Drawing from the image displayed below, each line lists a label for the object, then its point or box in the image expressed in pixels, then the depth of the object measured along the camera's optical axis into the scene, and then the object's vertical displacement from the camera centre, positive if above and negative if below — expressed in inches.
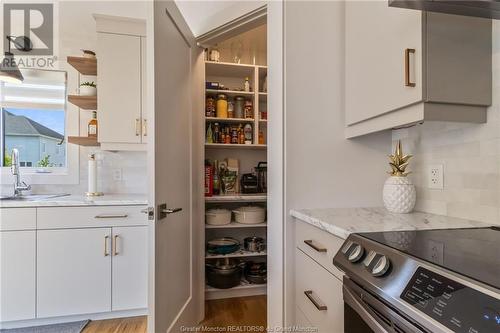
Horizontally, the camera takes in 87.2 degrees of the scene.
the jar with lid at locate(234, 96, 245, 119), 98.0 +22.5
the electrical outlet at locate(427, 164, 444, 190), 44.8 -1.8
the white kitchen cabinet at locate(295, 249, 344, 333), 34.9 -19.7
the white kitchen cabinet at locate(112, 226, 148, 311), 74.5 -29.4
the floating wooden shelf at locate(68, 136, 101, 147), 83.0 +8.2
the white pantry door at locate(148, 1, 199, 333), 49.6 -2.2
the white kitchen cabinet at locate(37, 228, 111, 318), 70.8 -29.1
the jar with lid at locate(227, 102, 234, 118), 95.7 +20.6
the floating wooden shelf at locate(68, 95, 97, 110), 82.8 +20.9
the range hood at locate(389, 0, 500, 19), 31.8 +20.1
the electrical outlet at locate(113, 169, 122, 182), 94.1 -3.1
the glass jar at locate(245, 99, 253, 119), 96.7 +20.4
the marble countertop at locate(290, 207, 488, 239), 35.4 -8.4
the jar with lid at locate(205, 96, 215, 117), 93.0 +20.9
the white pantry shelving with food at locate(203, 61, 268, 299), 91.2 +5.3
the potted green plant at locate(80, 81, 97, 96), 84.0 +24.6
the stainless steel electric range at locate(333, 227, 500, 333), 16.9 -9.0
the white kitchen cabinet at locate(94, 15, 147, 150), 80.0 +25.5
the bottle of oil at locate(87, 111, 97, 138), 85.7 +12.4
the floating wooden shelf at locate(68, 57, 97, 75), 82.2 +32.7
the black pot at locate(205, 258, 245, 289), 87.8 -36.7
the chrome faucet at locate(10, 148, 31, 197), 83.7 -3.7
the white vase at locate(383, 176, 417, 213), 45.2 -5.0
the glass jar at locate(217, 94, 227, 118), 94.0 +21.3
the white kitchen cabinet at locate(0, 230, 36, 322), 69.4 -29.0
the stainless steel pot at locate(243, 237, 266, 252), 94.9 -28.6
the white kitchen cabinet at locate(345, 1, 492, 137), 35.4 +14.2
